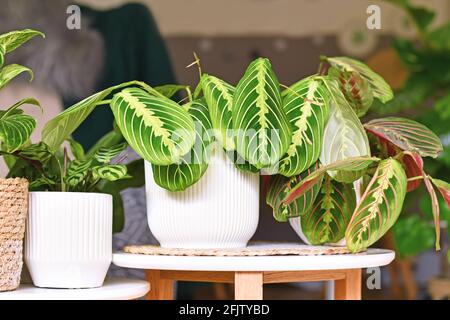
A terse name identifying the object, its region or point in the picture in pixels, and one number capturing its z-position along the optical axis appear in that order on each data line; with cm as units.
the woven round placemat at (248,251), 129
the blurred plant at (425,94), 267
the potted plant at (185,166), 126
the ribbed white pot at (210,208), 132
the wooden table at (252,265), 126
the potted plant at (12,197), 125
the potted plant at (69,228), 128
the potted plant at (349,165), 128
